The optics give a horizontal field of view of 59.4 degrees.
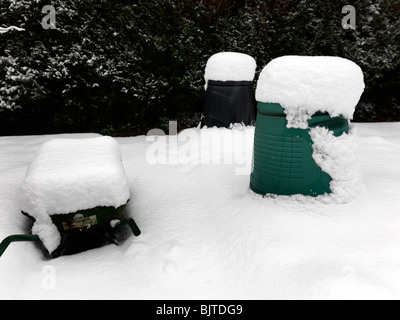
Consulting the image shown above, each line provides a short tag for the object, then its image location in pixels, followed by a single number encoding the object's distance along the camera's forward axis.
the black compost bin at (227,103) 4.15
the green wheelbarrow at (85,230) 2.22
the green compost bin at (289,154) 2.28
